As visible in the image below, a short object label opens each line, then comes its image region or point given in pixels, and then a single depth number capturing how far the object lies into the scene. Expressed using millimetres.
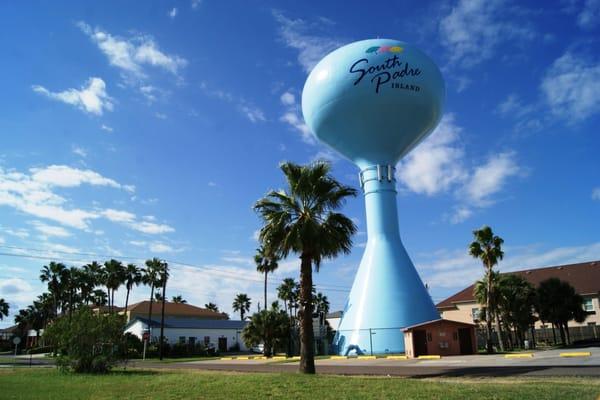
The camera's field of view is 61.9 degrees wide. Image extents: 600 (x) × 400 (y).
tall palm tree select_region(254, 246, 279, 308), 61375
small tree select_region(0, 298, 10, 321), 102250
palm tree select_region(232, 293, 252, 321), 94750
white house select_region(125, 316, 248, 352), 57531
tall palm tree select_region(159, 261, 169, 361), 47219
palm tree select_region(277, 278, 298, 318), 69062
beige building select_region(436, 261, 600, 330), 47125
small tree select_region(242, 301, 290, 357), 41812
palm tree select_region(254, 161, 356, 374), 19734
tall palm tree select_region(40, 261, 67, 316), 74938
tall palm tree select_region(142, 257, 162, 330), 57375
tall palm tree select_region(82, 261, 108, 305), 74250
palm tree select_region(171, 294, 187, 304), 98188
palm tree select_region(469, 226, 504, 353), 37531
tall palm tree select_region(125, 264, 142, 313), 68062
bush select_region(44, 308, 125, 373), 23438
